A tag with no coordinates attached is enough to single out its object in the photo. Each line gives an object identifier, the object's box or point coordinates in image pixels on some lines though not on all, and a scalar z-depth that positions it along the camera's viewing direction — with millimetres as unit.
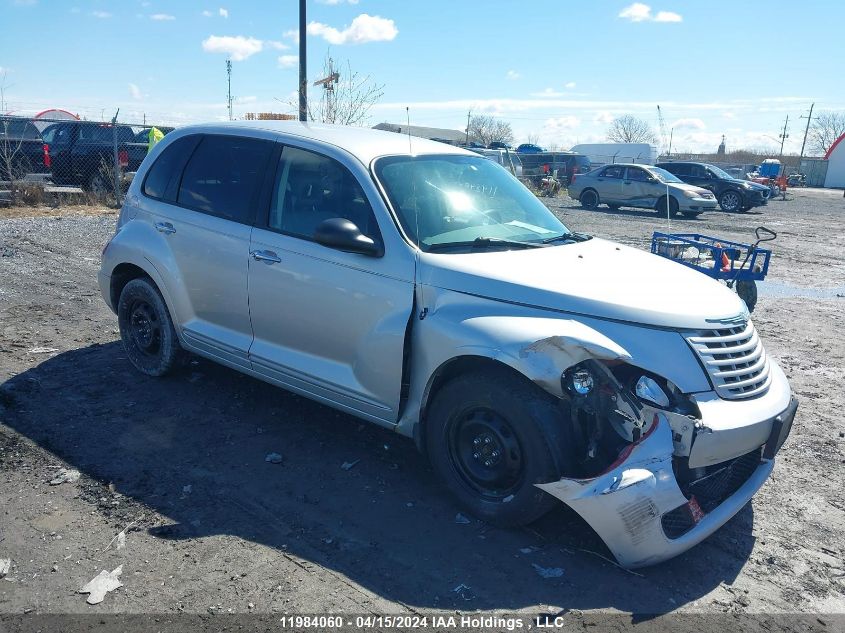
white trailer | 39531
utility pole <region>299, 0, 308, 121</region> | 13375
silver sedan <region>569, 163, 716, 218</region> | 22219
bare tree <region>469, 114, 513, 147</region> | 71744
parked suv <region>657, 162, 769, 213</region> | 25750
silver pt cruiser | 3322
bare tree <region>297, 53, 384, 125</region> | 15133
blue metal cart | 8406
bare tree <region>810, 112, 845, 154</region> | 108188
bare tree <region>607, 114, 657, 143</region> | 83312
